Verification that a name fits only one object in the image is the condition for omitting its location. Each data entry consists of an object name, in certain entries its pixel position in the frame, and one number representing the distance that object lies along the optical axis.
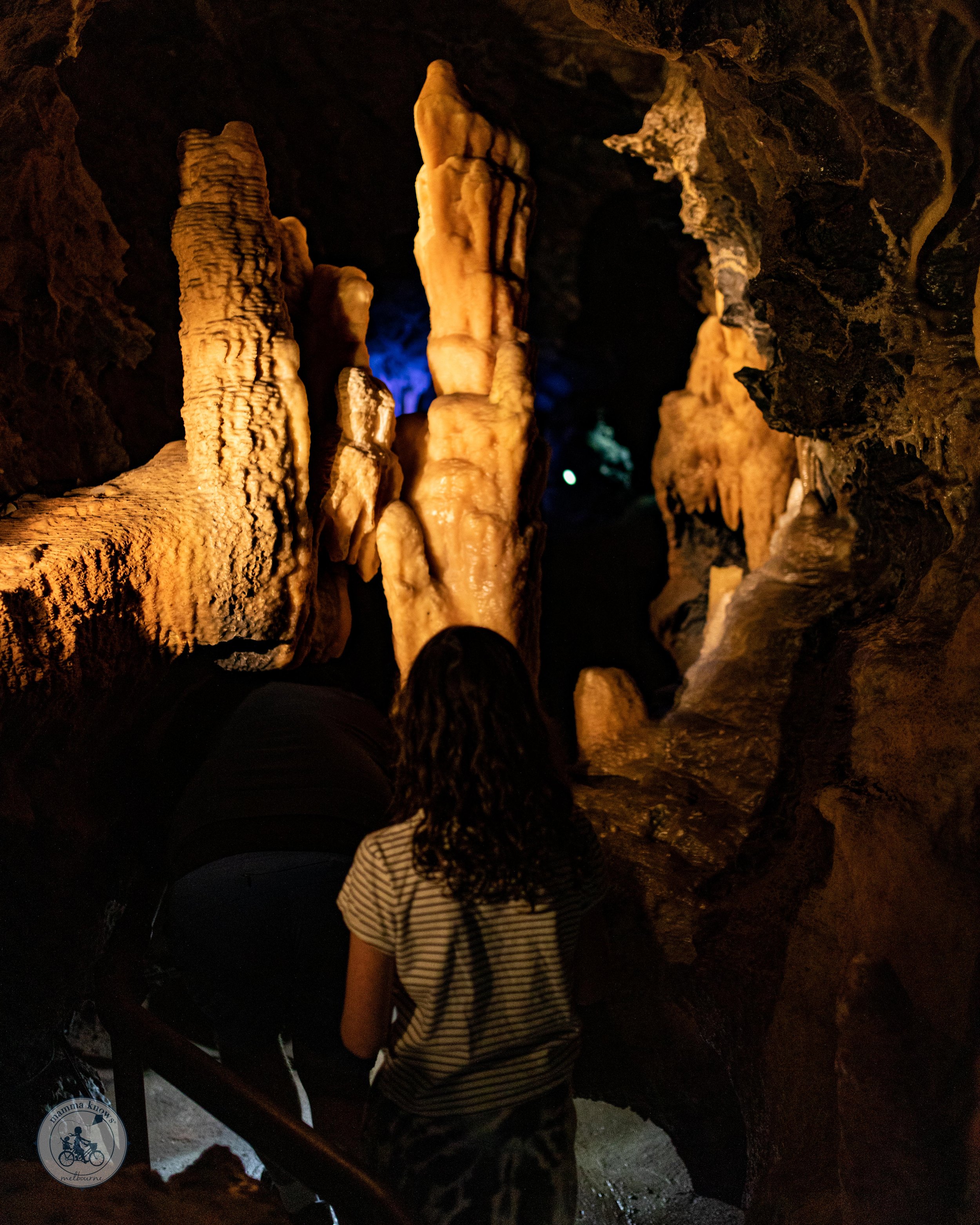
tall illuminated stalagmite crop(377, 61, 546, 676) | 3.21
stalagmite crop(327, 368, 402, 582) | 3.15
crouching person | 1.72
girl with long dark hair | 1.23
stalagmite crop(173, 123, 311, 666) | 2.61
